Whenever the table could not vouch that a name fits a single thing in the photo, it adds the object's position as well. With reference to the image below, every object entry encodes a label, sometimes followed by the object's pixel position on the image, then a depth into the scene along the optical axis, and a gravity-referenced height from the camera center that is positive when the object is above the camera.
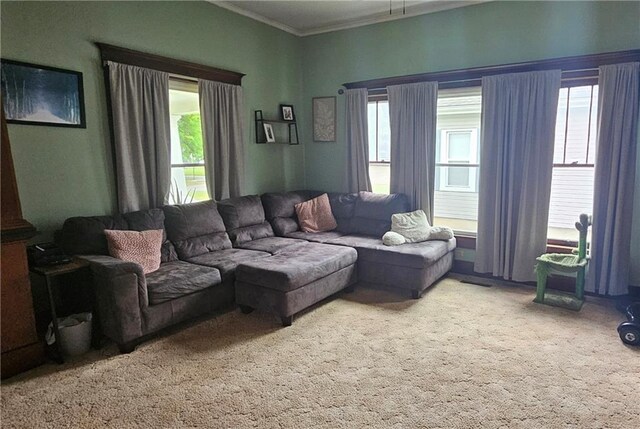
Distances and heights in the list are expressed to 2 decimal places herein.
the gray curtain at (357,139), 5.03 +0.25
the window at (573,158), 3.96 -0.01
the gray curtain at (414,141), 4.53 +0.20
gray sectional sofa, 2.87 -0.88
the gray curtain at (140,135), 3.57 +0.24
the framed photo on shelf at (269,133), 5.02 +0.33
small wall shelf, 4.99 +0.38
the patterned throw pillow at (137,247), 3.20 -0.68
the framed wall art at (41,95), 2.94 +0.51
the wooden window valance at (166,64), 3.51 +0.93
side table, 2.66 -0.73
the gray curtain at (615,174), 3.53 -0.15
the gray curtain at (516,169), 3.91 -0.11
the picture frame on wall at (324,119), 5.32 +0.53
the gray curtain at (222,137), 4.34 +0.26
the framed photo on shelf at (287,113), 5.27 +0.61
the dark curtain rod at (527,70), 3.57 +0.86
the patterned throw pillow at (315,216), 4.88 -0.67
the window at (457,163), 4.90 -0.07
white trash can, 2.76 -1.18
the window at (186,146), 4.18 +0.16
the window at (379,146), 5.11 +0.16
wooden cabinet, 2.51 -0.75
